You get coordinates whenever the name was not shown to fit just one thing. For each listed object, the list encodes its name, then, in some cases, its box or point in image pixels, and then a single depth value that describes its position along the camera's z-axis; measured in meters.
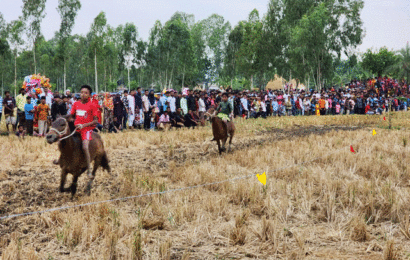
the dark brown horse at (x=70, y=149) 5.34
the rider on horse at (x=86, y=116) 5.99
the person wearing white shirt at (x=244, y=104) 23.18
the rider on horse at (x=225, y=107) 11.15
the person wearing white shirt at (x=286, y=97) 28.72
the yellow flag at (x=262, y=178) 5.85
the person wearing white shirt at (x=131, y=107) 16.48
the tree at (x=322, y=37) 37.53
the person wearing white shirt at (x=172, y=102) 17.67
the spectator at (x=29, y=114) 13.88
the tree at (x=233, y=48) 51.97
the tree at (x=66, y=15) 45.72
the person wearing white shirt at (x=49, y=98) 15.02
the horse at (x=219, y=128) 10.58
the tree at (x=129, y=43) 50.00
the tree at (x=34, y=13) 42.31
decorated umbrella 14.81
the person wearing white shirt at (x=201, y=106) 19.58
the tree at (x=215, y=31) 75.62
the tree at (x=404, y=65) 52.78
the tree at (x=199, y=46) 72.19
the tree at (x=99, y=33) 45.91
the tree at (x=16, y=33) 44.55
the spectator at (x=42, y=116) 13.76
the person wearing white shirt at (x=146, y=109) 17.08
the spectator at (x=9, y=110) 14.74
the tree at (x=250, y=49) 46.78
